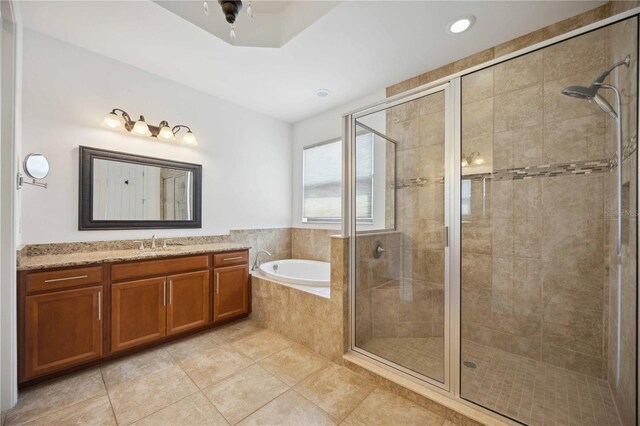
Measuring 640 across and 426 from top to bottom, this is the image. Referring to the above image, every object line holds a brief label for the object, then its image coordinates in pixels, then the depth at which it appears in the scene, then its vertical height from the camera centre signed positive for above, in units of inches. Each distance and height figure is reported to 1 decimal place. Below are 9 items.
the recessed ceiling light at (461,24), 74.5 +56.4
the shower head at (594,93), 60.9 +30.3
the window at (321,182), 138.3 +16.8
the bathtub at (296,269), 116.4 -29.0
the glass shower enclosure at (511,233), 59.1 -5.9
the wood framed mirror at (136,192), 92.1 +7.8
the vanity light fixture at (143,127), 93.8 +33.1
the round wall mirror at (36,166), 72.1 +12.9
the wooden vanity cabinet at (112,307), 68.5 -30.7
